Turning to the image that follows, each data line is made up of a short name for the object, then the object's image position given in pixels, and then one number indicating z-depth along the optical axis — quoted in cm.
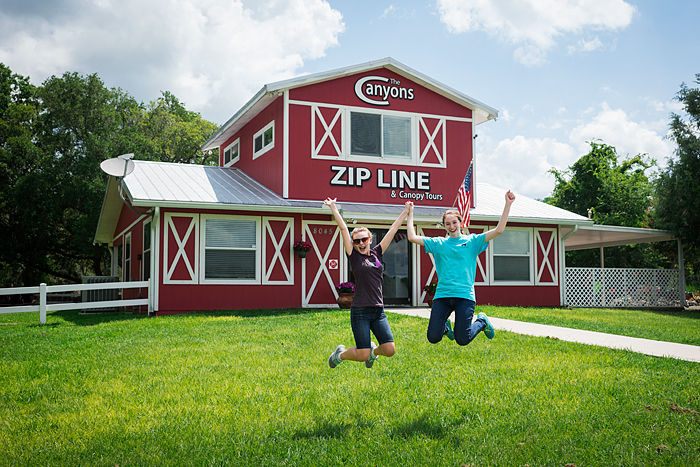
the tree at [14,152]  2697
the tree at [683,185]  2039
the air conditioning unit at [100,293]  1731
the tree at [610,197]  2998
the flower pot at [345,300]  1524
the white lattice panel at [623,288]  1928
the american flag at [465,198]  839
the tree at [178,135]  3441
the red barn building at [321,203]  1493
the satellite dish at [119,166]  1472
